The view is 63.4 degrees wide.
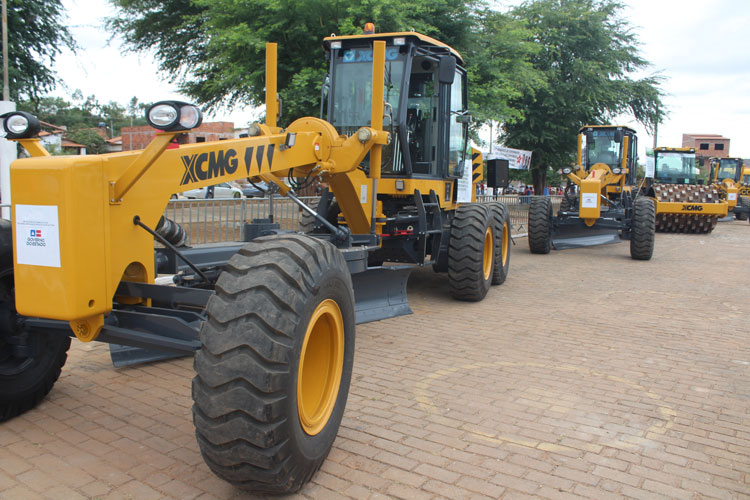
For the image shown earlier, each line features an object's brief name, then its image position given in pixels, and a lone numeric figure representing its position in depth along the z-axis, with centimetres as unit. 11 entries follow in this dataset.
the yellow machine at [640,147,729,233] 1852
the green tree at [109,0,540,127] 1300
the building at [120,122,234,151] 5461
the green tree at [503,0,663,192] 2536
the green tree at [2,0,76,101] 1745
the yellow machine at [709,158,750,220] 2430
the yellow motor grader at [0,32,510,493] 280
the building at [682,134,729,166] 9488
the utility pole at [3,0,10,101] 1530
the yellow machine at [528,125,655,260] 1278
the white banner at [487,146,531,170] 1810
